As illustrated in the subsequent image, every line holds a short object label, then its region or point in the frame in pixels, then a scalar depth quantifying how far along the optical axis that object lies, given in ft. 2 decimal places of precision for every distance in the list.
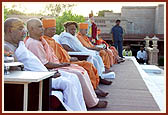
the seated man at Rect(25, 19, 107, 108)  10.09
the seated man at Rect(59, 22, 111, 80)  15.47
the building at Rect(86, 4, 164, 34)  62.69
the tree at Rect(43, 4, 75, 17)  84.33
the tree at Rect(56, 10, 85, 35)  54.29
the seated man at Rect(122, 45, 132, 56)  40.63
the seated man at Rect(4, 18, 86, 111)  8.84
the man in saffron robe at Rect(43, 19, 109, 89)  12.06
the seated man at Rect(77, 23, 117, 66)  19.06
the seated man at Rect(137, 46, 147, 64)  49.60
